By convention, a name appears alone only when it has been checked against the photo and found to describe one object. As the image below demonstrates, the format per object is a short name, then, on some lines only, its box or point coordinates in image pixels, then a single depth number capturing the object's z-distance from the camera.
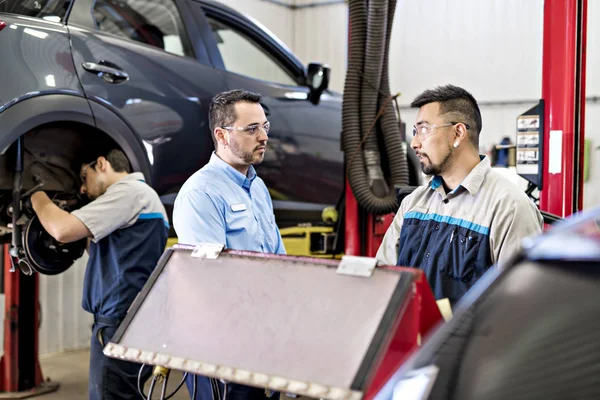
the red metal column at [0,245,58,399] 4.63
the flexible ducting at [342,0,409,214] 4.13
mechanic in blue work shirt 2.57
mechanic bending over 3.35
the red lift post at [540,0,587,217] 3.35
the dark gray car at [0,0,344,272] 3.14
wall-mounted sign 3.48
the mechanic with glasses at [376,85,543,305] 2.21
